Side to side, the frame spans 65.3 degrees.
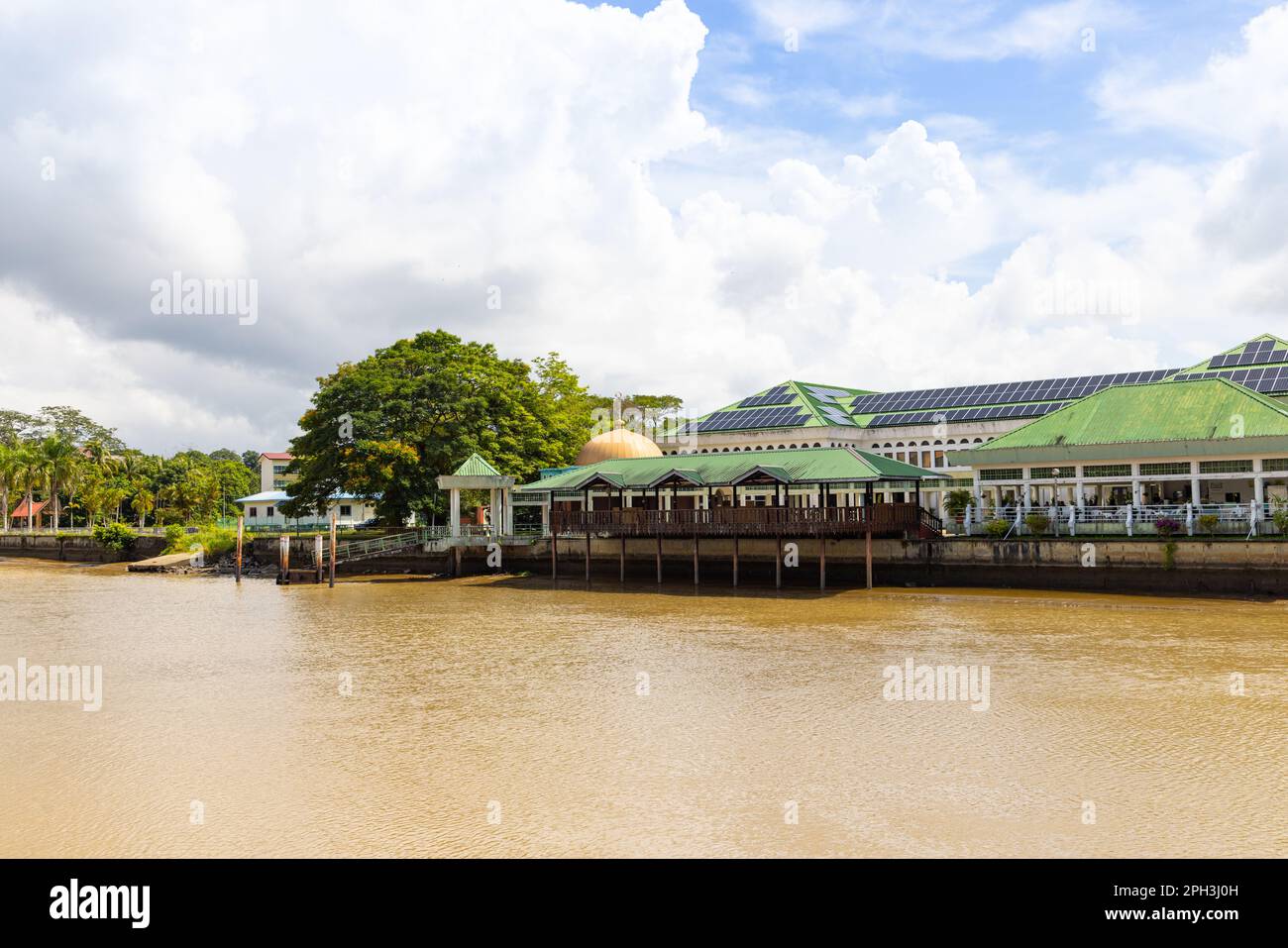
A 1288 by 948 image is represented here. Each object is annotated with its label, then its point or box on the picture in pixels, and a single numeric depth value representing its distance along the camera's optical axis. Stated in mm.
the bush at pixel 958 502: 41281
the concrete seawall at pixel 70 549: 63219
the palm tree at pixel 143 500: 81688
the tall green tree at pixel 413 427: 49312
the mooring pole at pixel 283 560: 45312
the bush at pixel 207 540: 54406
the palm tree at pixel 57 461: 73875
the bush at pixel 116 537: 62969
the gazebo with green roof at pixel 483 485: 47125
